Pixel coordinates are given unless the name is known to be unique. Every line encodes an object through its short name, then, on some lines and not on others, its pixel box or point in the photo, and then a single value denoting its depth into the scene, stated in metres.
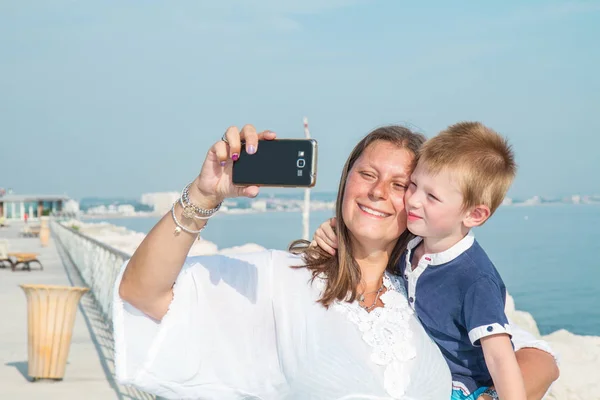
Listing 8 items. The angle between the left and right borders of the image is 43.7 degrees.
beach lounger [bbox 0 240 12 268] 18.09
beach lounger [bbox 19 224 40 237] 36.66
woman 1.95
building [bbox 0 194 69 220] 61.44
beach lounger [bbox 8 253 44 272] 16.92
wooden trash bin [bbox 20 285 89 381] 6.40
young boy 2.13
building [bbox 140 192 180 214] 144.21
